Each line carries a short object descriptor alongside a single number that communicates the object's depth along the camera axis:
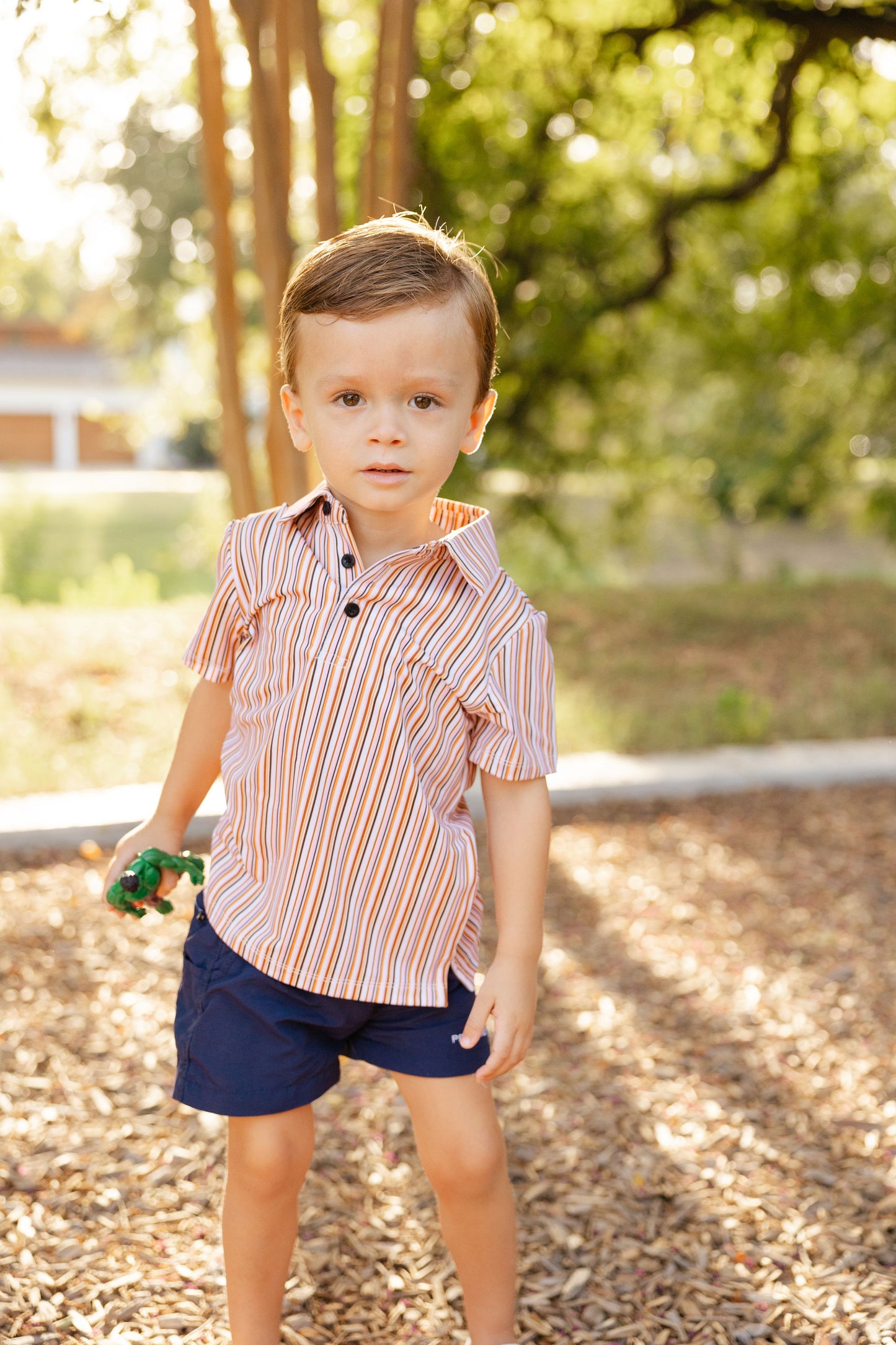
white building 31.70
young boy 1.49
